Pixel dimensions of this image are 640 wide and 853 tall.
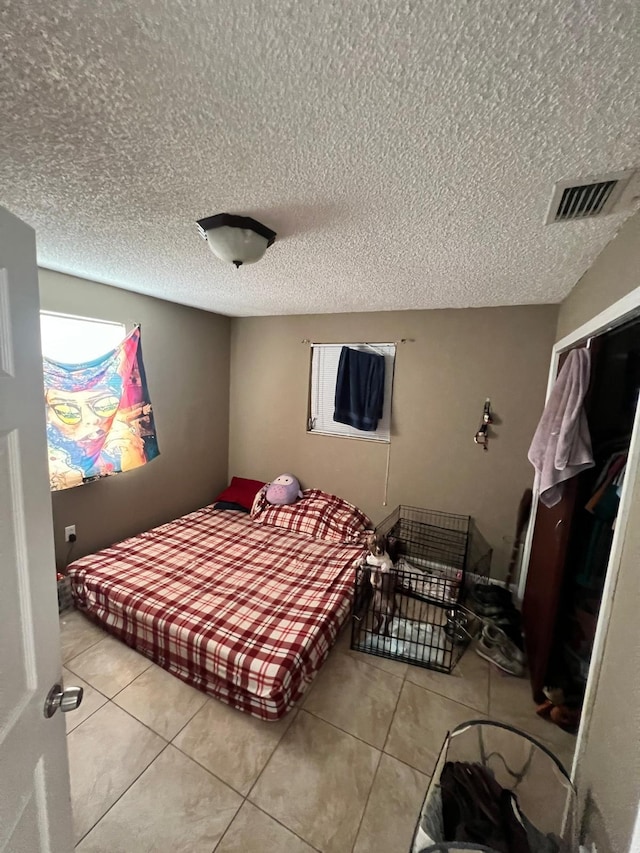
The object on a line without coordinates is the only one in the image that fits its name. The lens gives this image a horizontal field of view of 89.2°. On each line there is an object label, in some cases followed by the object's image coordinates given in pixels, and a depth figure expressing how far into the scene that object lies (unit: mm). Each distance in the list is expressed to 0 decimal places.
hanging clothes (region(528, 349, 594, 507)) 1566
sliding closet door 1686
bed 1638
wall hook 2650
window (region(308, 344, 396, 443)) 3132
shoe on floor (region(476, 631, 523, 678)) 1923
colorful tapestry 2180
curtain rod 2916
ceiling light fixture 1308
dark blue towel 2961
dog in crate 2197
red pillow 3471
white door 649
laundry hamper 956
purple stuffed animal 3225
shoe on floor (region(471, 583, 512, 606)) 2330
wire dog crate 2088
